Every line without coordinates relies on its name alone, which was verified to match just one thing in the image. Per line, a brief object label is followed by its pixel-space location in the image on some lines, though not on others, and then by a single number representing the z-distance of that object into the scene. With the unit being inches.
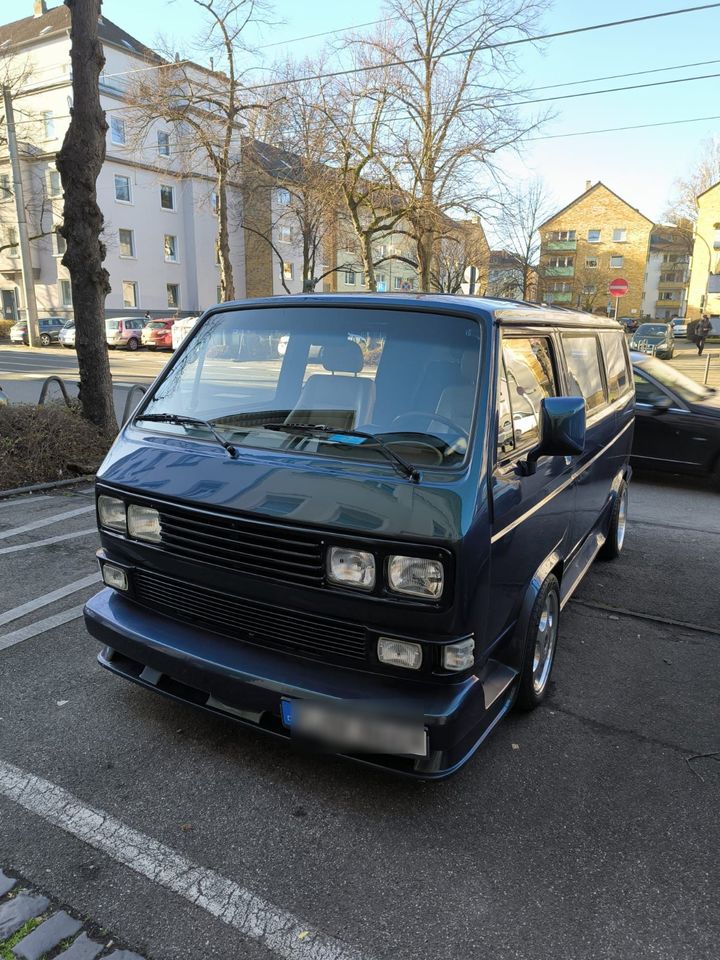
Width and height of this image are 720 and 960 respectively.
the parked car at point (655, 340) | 1255.5
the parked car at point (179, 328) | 1111.3
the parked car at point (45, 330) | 1343.5
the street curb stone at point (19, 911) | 81.9
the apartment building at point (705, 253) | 2282.2
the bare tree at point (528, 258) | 1632.6
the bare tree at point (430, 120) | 874.8
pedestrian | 952.9
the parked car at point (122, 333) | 1267.2
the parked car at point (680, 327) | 2080.0
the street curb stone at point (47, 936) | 79.0
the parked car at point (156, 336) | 1274.6
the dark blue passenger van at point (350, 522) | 93.4
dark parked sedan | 312.5
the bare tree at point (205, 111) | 1022.4
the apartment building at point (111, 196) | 1541.6
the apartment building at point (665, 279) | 3265.3
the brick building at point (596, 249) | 2655.0
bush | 283.6
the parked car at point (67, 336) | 1256.8
